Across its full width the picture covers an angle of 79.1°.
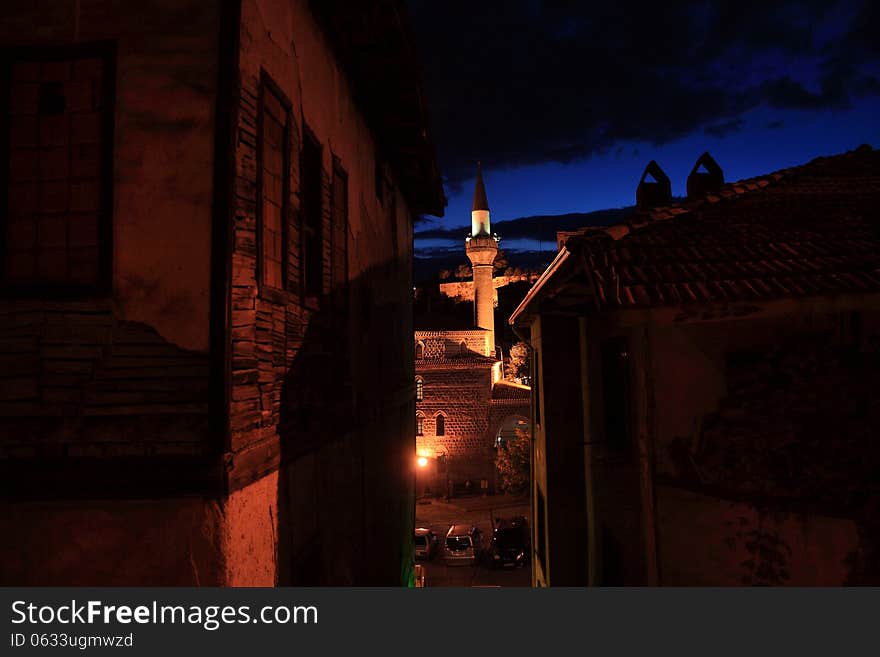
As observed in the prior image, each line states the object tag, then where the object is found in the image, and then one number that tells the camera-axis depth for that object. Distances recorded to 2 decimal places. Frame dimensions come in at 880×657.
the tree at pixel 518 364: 54.45
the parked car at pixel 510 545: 21.81
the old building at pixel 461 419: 37.69
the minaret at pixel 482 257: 49.22
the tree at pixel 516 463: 33.75
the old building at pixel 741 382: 4.74
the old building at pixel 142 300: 3.43
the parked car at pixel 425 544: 23.02
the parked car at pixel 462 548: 22.36
